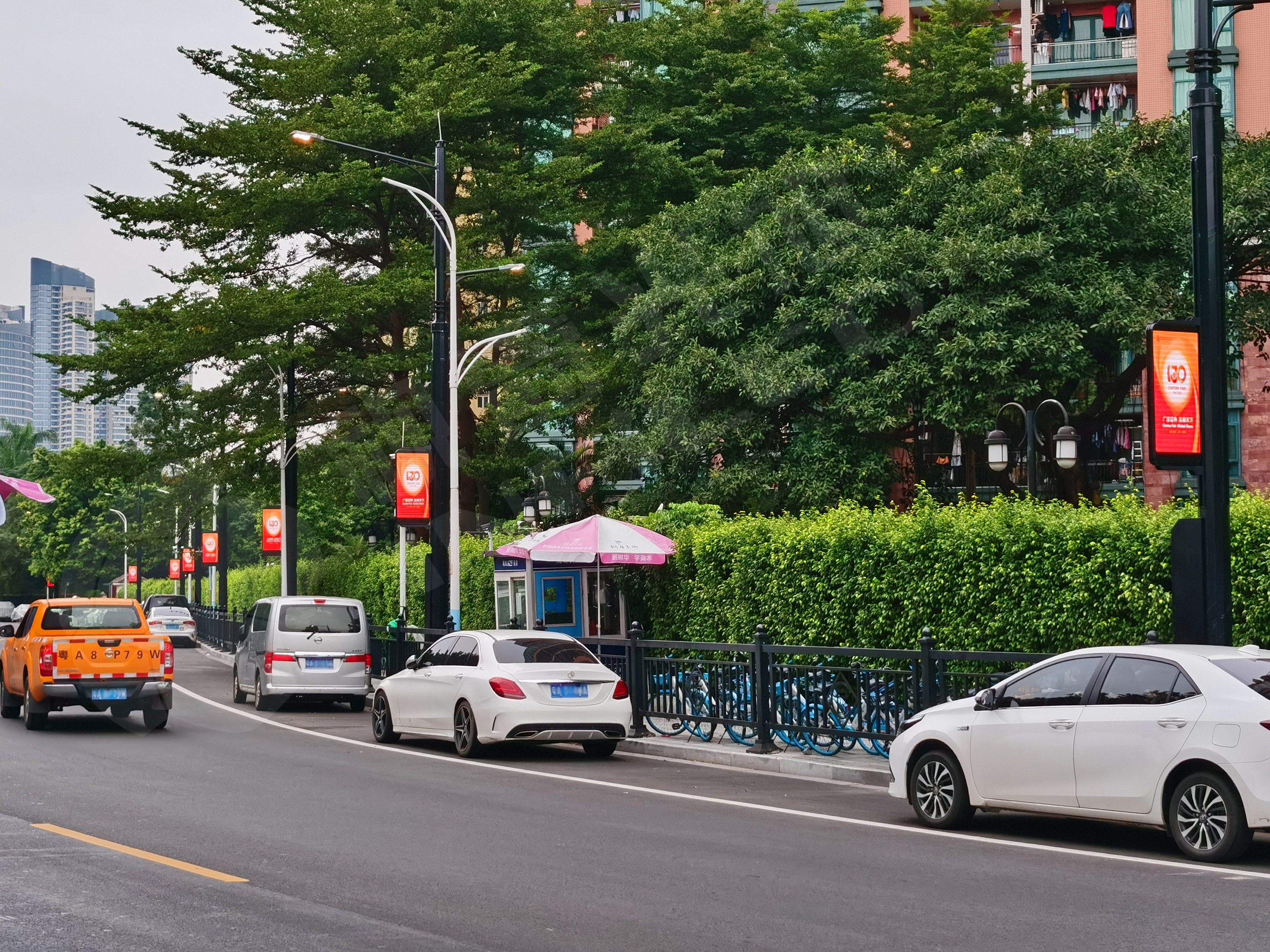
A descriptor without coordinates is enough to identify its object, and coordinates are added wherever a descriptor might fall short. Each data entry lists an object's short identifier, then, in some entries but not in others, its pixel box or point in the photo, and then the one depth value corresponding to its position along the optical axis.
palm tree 118.06
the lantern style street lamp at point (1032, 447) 26.36
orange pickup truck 21.06
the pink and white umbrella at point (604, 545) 24.30
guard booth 26.91
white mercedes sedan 17.31
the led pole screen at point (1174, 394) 13.54
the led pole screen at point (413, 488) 28.50
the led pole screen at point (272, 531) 51.09
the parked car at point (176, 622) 58.91
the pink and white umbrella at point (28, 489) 29.09
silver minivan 25.75
